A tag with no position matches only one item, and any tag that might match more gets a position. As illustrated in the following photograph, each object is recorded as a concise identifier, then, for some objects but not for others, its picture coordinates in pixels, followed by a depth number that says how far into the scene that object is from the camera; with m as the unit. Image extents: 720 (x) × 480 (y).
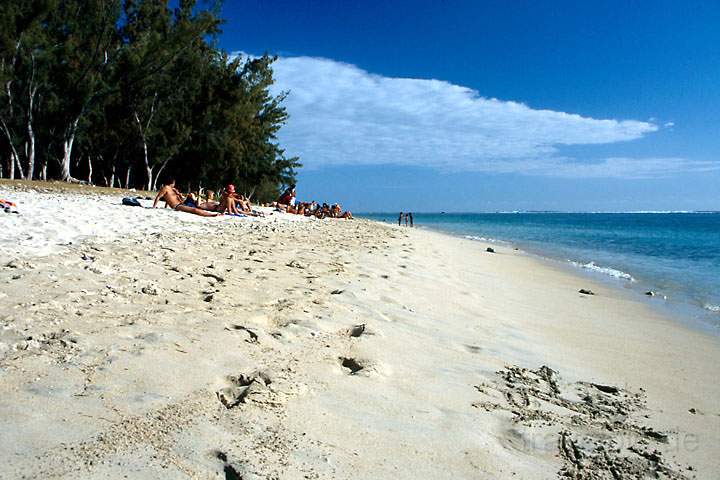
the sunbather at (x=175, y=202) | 13.15
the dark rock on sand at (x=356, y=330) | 3.99
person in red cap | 15.26
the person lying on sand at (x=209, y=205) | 15.09
